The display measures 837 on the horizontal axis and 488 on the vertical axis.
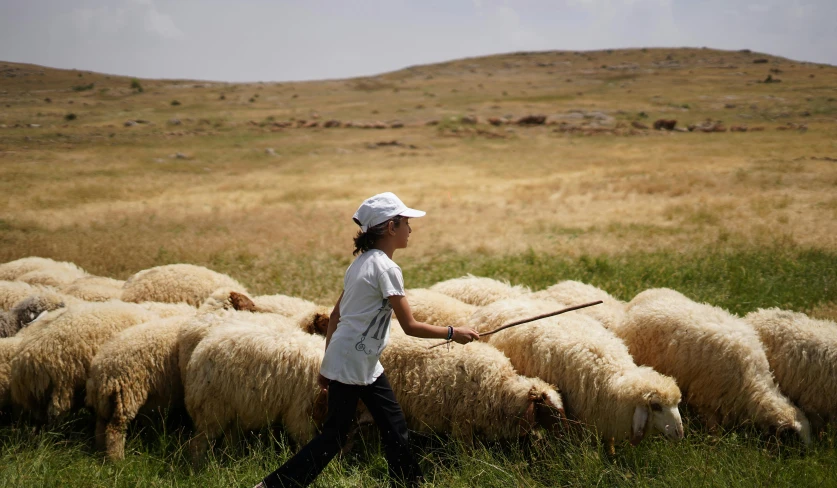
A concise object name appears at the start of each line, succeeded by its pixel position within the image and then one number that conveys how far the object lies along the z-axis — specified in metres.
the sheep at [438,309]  6.79
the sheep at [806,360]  5.75
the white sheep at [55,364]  5.77
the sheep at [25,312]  7.00
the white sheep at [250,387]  5.37
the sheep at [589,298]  6.94
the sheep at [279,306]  6.27
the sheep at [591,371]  5.06
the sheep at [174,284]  8.05
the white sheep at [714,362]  5.57
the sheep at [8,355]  5.93
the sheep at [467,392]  5.11
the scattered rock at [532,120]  45.29
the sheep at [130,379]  5.50
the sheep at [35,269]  9.13
